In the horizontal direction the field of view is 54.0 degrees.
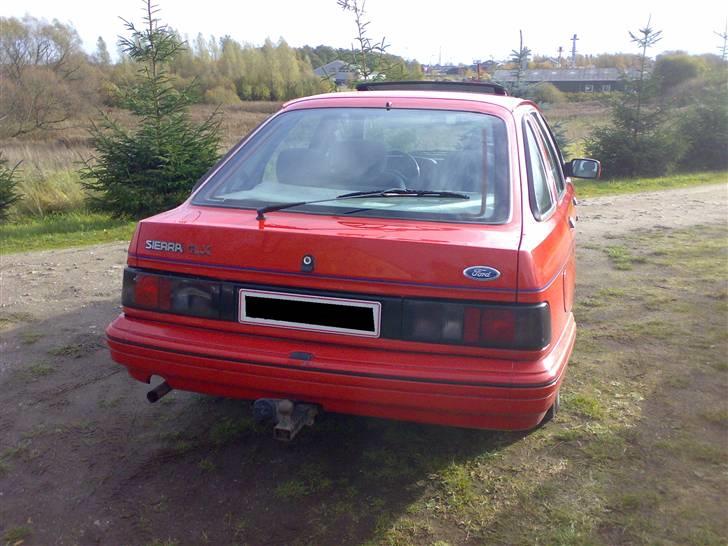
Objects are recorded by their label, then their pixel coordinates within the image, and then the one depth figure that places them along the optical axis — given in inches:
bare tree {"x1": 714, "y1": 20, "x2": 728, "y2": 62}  894.4
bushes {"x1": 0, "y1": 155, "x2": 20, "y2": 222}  462.9
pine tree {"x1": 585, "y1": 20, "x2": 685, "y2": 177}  736.3
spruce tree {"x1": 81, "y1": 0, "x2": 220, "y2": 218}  428.8
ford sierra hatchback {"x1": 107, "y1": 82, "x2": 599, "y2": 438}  107.0
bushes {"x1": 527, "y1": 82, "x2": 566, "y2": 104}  547.8
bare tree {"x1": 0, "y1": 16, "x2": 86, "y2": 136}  1024.9
